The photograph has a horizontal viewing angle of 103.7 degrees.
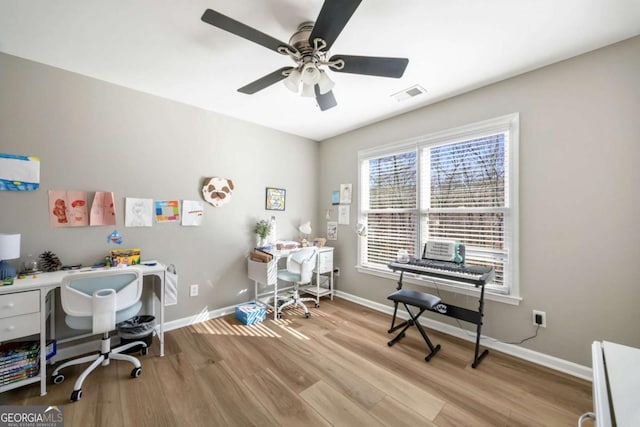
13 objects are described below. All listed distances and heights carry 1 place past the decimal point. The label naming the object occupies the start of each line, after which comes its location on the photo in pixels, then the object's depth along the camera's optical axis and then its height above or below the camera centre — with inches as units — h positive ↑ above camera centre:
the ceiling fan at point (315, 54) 50.9 +39.6
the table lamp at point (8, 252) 68.5 -11.0
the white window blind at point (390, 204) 121.0 +5.0
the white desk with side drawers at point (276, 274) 120.1 -31.4
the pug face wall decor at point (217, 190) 117.8 +11.0
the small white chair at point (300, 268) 122.7 -26.8
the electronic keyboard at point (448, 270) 83.6 -20.3
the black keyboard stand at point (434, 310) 86.0 -35.5
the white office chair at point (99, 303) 68.0 -25.4
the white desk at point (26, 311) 65.1 -26.4
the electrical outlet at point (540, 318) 83.7 -34.7
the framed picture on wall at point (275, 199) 141.3 +8.4
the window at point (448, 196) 92.9 +8.2
